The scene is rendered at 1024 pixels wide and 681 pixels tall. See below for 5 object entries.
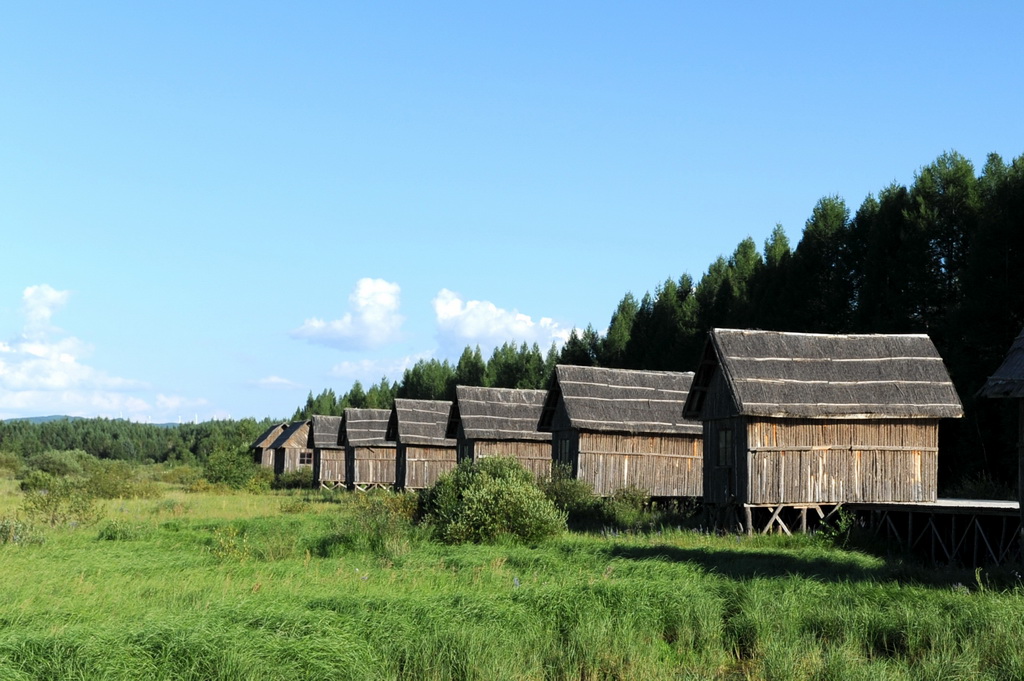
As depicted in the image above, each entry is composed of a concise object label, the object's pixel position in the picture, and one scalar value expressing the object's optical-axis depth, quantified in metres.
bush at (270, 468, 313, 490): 71.94
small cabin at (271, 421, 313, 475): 82.38
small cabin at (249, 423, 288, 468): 91.69
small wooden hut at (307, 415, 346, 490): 67.62
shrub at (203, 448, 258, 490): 61.46
